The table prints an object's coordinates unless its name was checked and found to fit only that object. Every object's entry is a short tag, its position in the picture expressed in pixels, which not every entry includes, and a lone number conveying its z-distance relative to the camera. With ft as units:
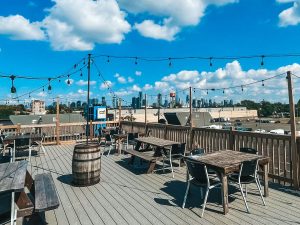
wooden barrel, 17.20
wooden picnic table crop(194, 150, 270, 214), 12.41
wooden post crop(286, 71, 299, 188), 15.96
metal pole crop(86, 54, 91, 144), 22.65
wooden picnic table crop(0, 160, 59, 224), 9.48
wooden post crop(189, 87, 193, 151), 25.89
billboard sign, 57.08
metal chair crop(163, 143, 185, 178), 20.82
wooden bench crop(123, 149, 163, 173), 20.00
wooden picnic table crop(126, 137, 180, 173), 20.19
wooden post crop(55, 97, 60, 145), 38.50
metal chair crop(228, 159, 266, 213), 13.04
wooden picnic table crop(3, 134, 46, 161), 25.59
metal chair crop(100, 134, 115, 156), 31.97
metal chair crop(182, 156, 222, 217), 12.66
